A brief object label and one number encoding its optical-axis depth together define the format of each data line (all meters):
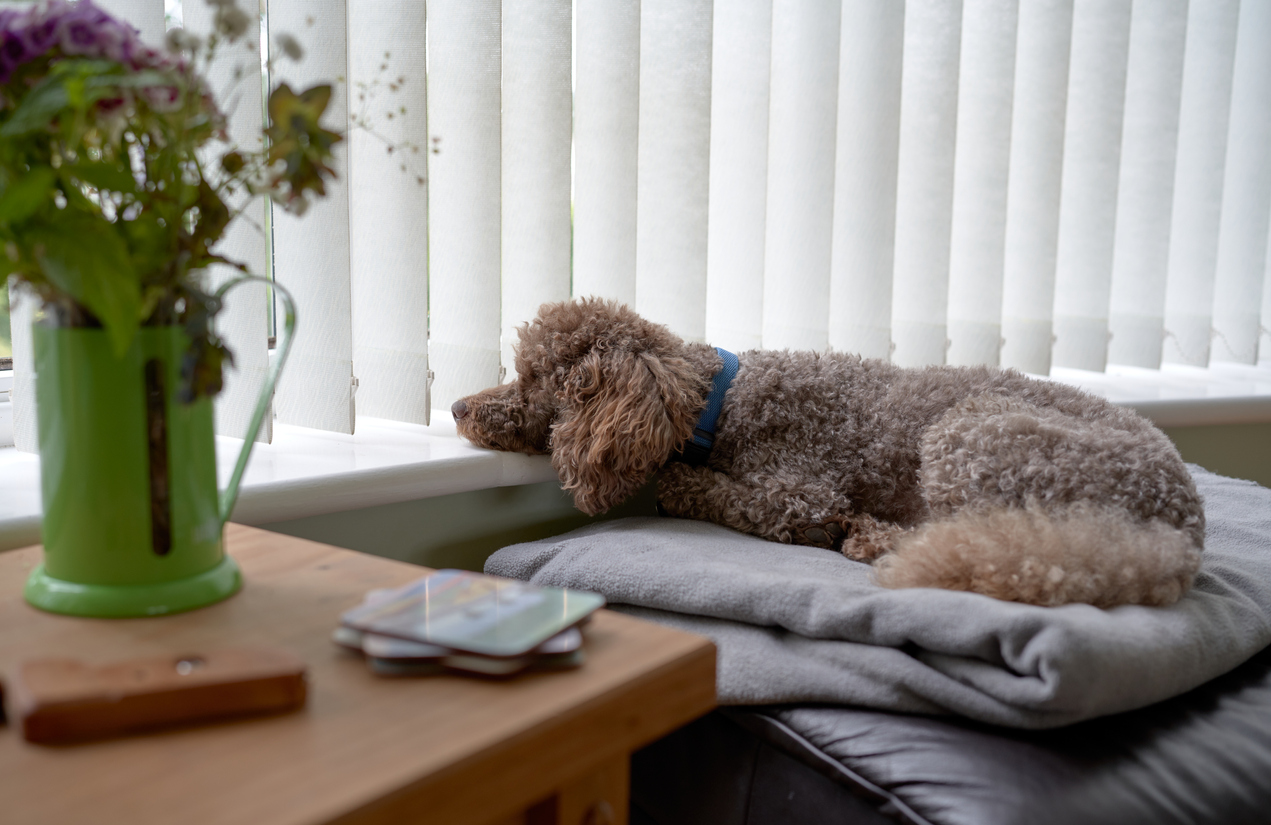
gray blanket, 0.75
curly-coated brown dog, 1.02
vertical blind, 1.18
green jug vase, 0.57
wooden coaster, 0.44
